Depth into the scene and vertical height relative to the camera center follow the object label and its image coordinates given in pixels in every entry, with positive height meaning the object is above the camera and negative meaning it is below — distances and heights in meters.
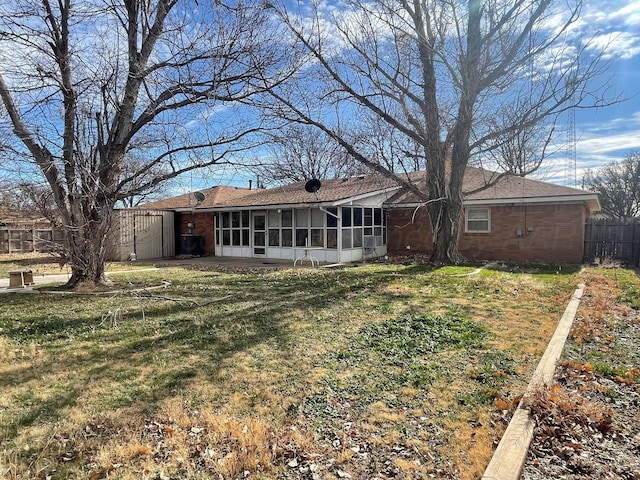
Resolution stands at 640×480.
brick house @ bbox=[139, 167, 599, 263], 14.75 +0.38
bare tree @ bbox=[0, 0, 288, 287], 8.52 +3.01
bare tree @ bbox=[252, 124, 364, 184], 30.60 +5.94
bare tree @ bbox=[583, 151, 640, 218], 35.88 +3.68
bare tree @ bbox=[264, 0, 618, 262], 11.45 +4.40
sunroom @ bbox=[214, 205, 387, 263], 15.91 +0.03
